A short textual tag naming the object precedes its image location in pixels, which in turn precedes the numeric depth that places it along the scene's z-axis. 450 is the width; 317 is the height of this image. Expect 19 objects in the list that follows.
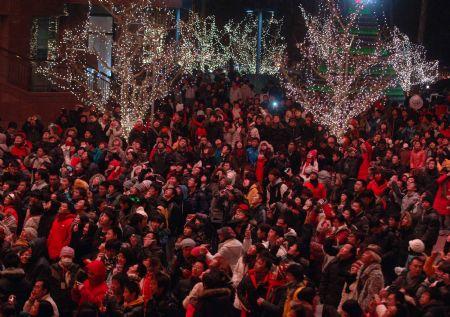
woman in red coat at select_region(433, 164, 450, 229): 17.45
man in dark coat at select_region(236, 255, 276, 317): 10.35
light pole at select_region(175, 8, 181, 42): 29.23
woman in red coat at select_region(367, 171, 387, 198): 17.14
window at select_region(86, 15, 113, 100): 28.58
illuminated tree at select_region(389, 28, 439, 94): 42.25
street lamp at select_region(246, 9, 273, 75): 38.12
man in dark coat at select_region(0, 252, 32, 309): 9.89
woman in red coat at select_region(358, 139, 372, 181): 19.69
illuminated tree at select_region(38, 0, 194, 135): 25.25
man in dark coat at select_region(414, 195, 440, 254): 14.00
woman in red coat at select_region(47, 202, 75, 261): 12.52
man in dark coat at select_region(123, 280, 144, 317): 9.63
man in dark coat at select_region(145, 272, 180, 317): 9.76
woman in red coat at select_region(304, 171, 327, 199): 16.86
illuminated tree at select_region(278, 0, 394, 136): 25.98
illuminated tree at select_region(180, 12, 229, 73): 42.94
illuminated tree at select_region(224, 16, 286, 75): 46.06
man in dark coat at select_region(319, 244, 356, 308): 11.15
